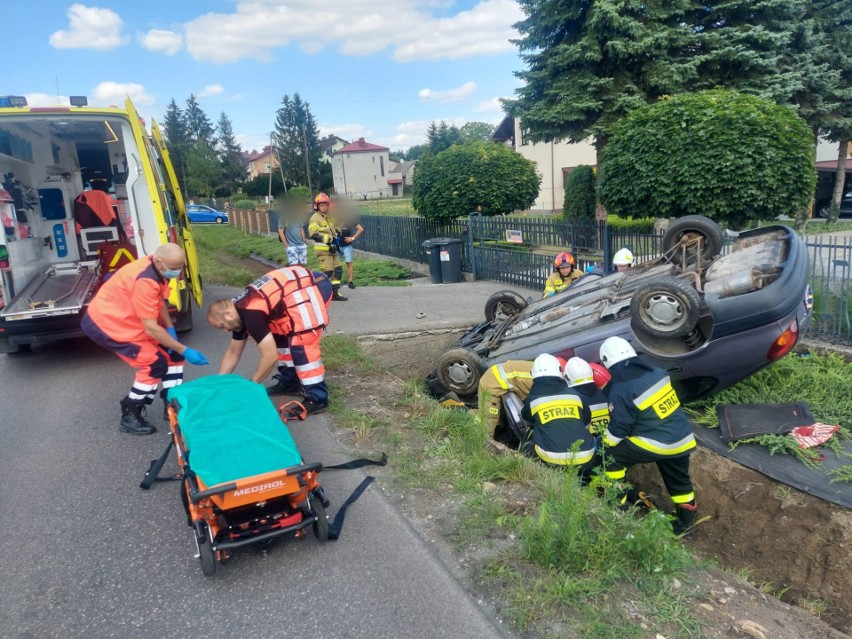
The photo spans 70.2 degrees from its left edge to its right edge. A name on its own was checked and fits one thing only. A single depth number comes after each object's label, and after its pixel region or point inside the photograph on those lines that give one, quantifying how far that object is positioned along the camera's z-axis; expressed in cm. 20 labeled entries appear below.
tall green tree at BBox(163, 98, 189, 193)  6092
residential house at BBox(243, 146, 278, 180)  7305
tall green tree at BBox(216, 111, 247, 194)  5883
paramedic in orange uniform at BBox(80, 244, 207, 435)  450
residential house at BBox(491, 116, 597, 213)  3159
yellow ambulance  647
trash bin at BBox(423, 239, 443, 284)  1212
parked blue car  3756
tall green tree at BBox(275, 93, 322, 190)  5262
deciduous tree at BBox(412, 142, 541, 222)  1290
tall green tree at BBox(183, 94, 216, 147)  7445
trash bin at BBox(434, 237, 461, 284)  1204
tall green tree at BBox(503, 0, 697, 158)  1412
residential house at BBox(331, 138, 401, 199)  5747
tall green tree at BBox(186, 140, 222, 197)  4734
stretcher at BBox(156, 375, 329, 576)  279
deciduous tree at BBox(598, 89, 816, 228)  784
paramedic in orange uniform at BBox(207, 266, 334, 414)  420
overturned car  440
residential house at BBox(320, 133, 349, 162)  7318
